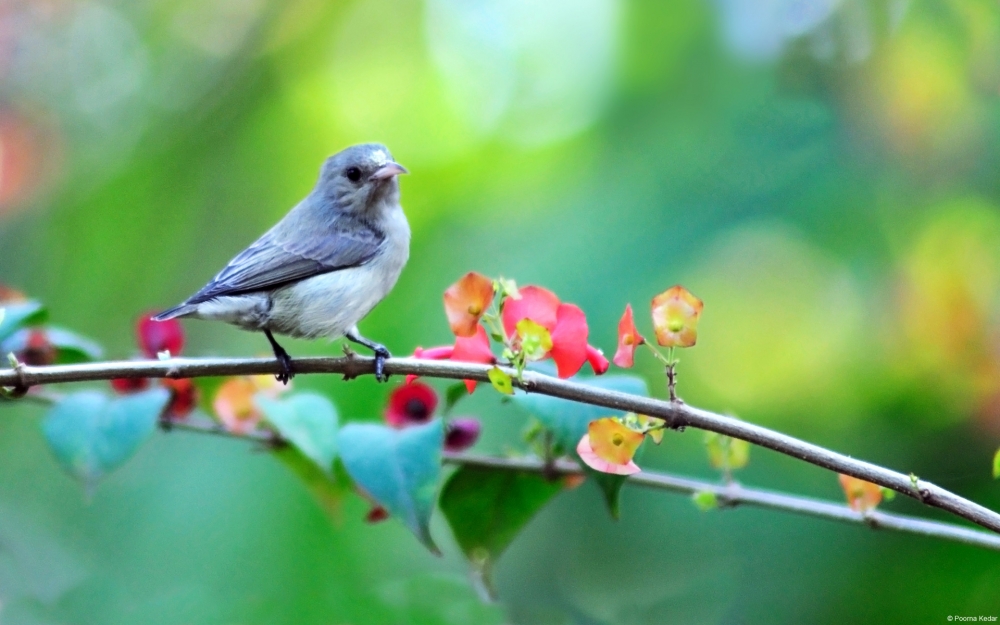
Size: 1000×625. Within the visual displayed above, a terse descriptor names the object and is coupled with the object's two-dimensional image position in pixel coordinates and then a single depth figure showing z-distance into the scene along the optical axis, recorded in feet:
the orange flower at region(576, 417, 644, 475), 10.55
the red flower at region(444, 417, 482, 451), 15.67
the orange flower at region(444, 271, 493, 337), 11.66
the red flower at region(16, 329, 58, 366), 16.06
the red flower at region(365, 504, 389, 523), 16.20
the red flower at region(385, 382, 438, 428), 15.76
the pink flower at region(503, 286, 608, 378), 11.68
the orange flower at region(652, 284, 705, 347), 10.52
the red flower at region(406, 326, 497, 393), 11.86
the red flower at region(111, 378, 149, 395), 16.63
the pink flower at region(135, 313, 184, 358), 17.26
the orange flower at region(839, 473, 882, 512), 12.96
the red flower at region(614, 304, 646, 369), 11.02
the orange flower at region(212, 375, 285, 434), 15.85
